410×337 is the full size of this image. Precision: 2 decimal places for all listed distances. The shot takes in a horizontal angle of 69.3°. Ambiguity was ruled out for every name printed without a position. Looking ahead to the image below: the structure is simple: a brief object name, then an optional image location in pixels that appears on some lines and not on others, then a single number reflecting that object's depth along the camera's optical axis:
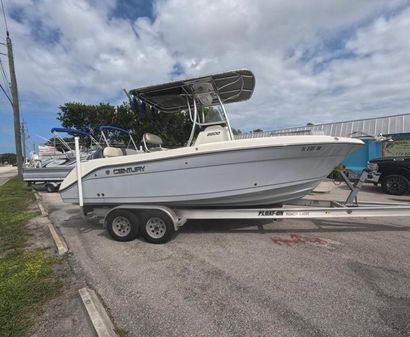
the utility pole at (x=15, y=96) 19.55
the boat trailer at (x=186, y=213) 4.89
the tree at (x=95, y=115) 22.48
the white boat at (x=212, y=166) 4.58
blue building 14.43
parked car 9.79
